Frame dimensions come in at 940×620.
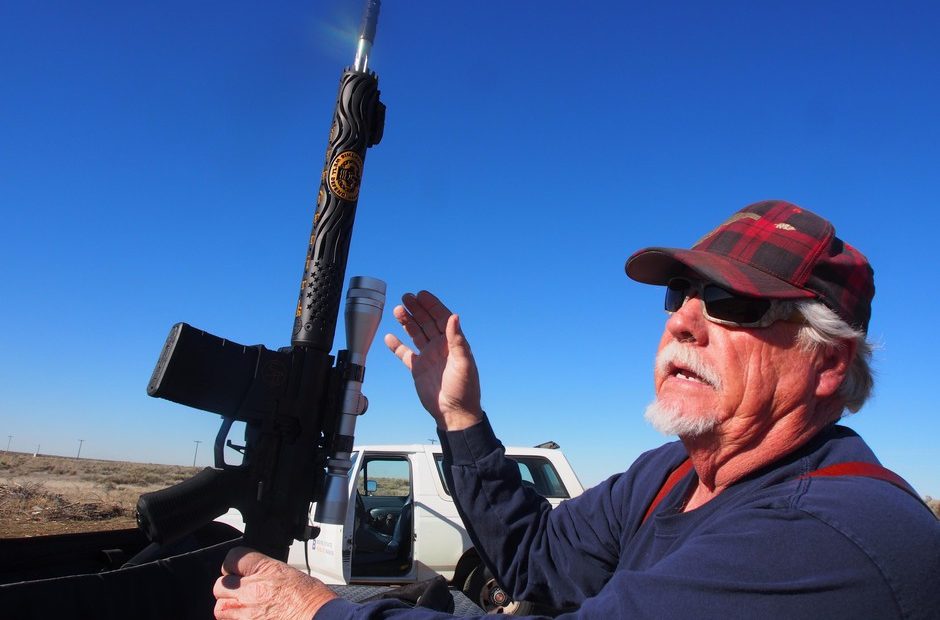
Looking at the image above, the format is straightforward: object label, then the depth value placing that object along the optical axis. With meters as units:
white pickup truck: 7.20
